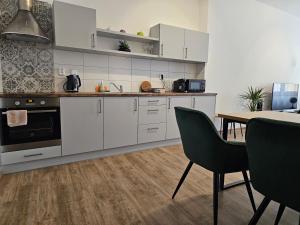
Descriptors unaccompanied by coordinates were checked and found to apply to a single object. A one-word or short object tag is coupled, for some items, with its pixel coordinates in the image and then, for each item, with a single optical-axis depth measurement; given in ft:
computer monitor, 16.33
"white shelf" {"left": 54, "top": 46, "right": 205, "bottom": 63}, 9.62
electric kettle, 9.43
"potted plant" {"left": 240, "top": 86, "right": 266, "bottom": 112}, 15.19
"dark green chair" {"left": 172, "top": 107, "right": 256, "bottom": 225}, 4.54
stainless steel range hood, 7.76
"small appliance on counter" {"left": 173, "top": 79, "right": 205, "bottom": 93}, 12.31
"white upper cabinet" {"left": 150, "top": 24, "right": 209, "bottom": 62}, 11.43
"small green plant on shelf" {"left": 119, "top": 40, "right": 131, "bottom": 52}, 10.71
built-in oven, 7.38
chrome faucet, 11.17
